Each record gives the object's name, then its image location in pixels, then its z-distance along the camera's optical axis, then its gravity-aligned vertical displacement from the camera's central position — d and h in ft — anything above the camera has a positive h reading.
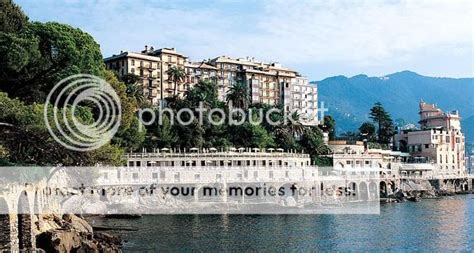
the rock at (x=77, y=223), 136.26 -16.64
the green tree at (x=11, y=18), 168.85 +36.92
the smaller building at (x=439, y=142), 383.24 +3.77
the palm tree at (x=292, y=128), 314.59 +10.71
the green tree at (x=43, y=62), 153.99 +22.51
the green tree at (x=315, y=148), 305.94 +0.28
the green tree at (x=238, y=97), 331.16 +27.59
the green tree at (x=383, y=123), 414.08 +16.90
